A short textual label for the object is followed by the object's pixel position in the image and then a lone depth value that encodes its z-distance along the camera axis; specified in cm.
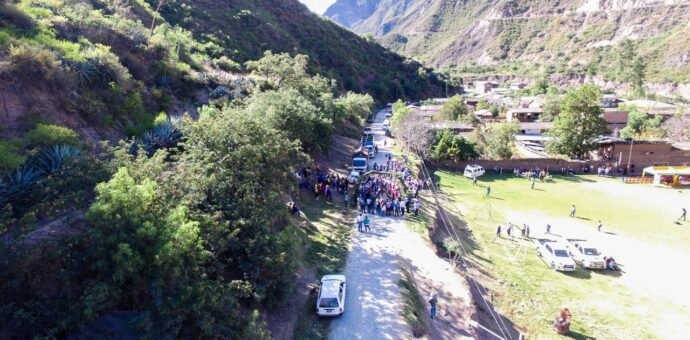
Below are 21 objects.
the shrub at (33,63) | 1551
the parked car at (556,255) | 2088
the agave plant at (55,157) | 1212
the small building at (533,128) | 5547
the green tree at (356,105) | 4847
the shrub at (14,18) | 1794
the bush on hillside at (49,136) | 1335
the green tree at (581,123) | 4294
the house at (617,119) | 6106
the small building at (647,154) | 4106
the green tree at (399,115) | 4828
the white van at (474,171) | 3839
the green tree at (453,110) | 6055
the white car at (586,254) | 2108
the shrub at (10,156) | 1184
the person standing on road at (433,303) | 1505
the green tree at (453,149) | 4050
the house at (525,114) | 6438
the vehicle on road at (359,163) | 3266
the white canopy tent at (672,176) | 3681
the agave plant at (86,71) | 1791
